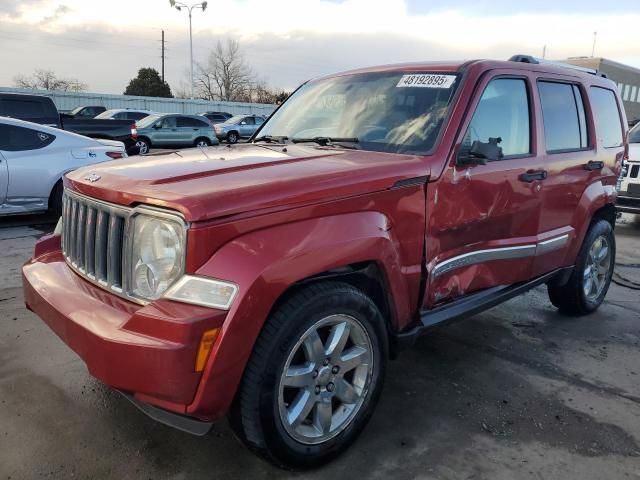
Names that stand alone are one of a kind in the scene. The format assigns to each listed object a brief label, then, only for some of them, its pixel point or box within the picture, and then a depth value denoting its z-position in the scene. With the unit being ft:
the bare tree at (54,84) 212.84
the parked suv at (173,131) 68.39
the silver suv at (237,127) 86.09
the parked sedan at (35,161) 22.94
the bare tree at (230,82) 226.58
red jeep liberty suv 6.98
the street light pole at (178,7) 128.85
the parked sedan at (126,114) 79.54
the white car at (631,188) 26.02
